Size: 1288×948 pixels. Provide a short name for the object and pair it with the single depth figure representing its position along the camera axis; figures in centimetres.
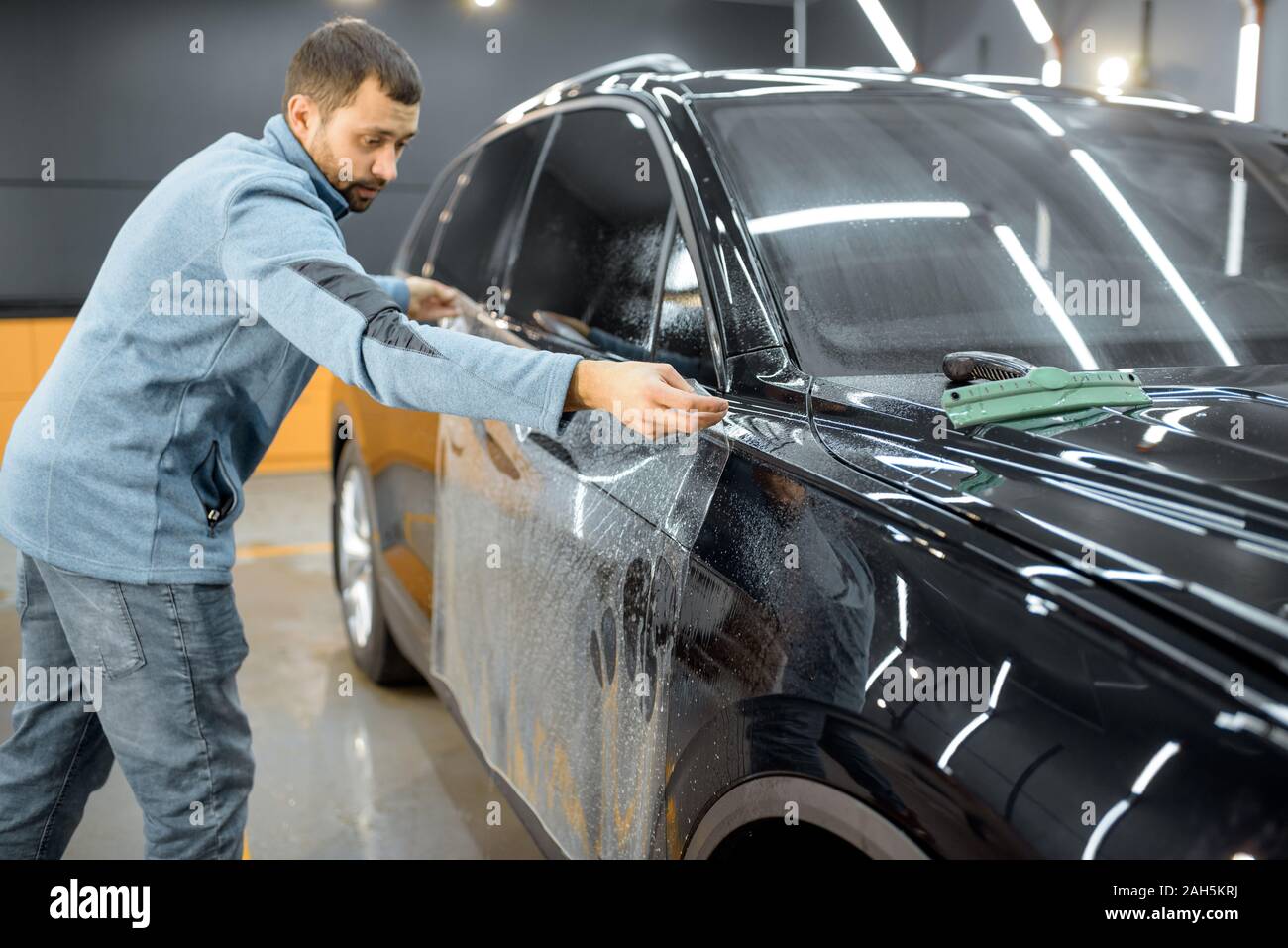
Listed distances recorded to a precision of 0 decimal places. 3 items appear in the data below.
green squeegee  133
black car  94
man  160
